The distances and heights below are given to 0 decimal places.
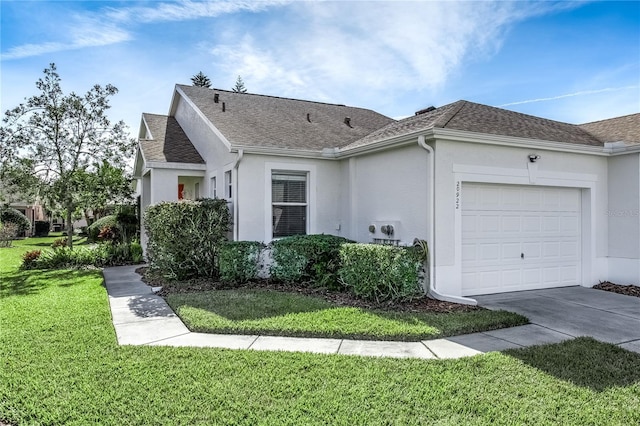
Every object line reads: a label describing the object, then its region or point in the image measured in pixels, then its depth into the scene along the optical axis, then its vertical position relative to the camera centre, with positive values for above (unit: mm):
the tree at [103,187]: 15578 +1023
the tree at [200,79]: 40656 +13199
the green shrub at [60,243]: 16544 -1293
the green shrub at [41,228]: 30812 -1235
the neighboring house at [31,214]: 30228 -157
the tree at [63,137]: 14516 +2795
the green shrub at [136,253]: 14312 -1448
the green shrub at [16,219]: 26328 -447
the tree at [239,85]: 45594 +14169
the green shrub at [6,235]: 21033 -1166
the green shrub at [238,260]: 9523 -1140
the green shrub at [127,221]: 17953 -402
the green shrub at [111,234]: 18395 -999
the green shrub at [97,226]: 20844 -750
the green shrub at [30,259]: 13013 -1496
